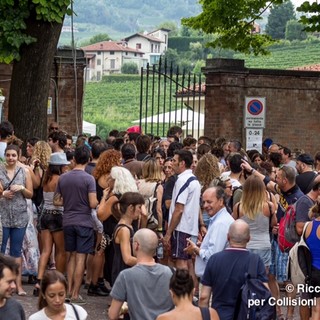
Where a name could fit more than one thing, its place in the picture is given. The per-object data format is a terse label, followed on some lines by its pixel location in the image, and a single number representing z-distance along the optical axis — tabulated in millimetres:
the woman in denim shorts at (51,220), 14109
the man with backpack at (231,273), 9695
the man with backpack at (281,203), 13477
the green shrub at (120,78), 125562
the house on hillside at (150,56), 192125
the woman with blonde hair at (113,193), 12758
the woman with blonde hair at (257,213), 12188
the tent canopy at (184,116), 37528
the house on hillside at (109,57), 178125
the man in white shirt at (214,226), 11125
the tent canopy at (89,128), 41312
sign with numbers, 26391
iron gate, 26688
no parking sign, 27062
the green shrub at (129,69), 162625
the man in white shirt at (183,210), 13359
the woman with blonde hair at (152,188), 14148
